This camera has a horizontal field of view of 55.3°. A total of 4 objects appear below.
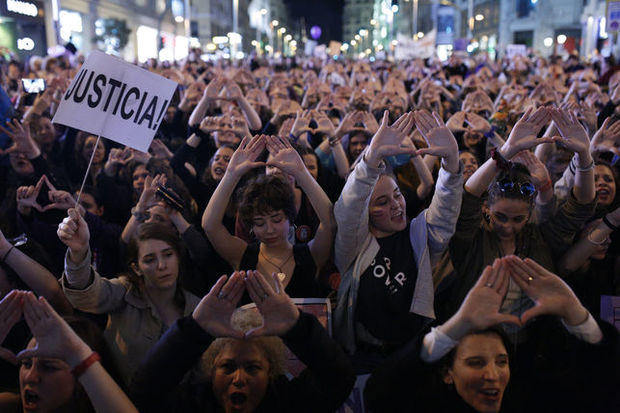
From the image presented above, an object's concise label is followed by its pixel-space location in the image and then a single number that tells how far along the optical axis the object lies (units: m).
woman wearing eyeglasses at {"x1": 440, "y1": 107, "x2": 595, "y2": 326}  3.00
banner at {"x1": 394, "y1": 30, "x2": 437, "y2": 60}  21.12
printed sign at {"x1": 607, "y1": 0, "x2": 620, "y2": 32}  11.77
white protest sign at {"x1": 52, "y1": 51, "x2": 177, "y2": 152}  3.60
